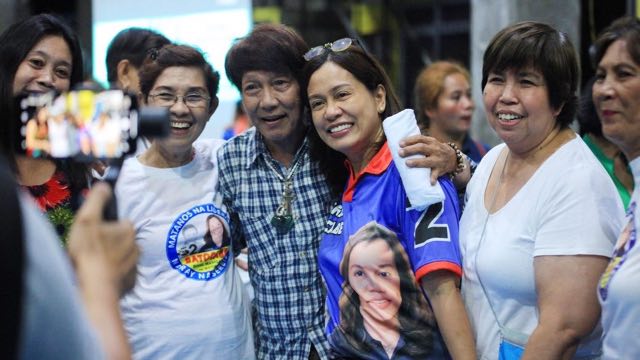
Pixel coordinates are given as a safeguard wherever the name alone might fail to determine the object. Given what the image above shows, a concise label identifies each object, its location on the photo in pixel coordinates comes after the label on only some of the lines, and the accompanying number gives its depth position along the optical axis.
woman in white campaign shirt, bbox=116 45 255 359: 2.59
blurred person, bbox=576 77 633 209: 3.31
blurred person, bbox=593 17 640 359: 1.88
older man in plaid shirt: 2.60
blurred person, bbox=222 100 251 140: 6.95
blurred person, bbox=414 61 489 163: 4.73
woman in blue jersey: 2.23
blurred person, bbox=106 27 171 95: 3.46
